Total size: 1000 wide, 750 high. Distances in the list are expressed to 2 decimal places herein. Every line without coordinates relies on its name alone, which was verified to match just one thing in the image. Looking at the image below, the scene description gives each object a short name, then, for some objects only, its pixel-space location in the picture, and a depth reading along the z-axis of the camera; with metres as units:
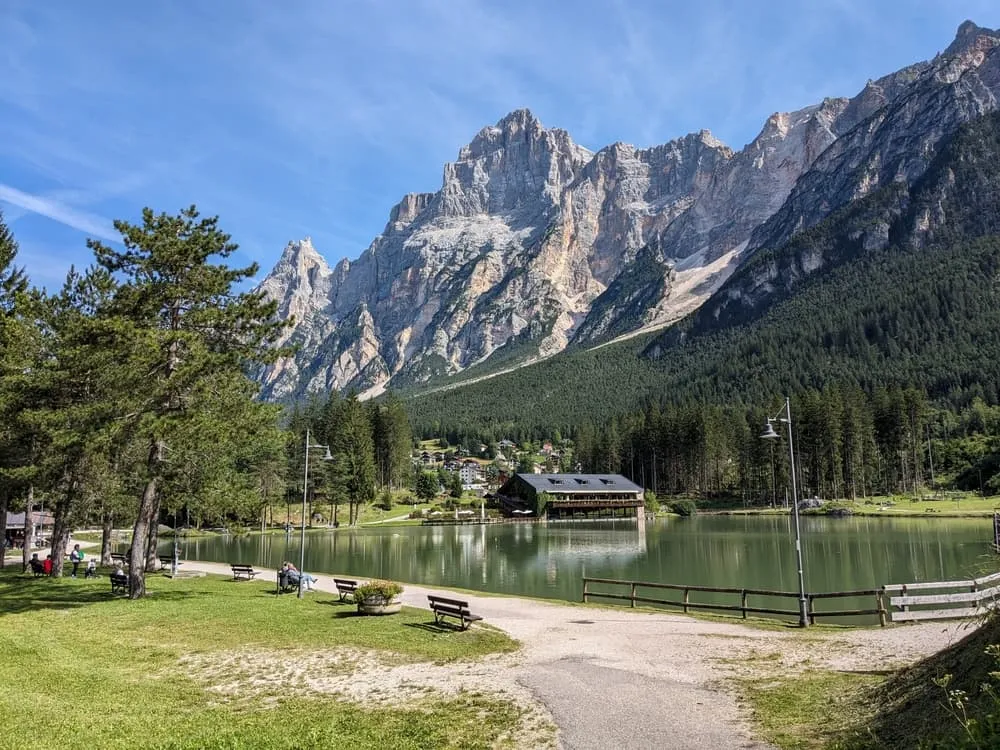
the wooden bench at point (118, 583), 27.97
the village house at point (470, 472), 164.82
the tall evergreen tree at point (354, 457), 95.44
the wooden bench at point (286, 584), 30.98
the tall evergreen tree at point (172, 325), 24.55
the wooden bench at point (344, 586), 26.66
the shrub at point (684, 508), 104.72
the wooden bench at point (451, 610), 20.72
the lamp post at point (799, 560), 21.41
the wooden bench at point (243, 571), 36.50
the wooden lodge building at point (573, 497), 111.44
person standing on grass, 34.96
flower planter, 23.75
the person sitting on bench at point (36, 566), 33.44
